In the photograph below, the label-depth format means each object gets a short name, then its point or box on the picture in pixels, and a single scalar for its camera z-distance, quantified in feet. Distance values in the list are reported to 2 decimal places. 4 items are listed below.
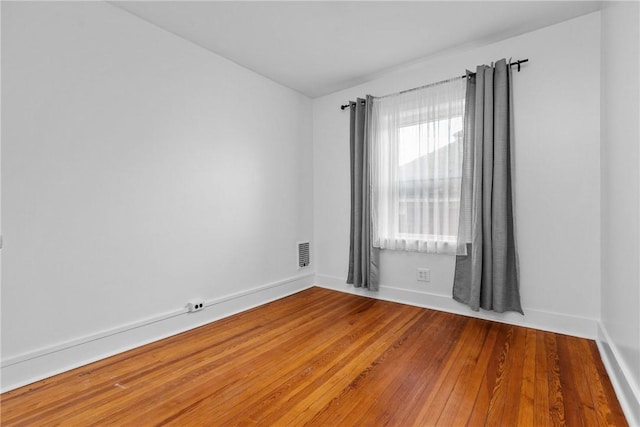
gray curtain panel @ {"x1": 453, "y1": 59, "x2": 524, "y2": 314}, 8.32
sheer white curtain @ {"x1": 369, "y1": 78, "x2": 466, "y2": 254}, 9.43
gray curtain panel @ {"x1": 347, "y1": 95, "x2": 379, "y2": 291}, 11.10
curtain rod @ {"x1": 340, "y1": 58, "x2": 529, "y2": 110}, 8.25
